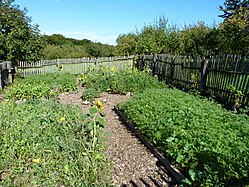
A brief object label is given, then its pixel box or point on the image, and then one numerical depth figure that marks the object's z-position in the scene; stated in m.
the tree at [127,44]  17.92
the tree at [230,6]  28.02
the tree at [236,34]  15.56
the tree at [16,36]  11.31
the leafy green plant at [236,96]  5.89
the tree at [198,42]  18.84
